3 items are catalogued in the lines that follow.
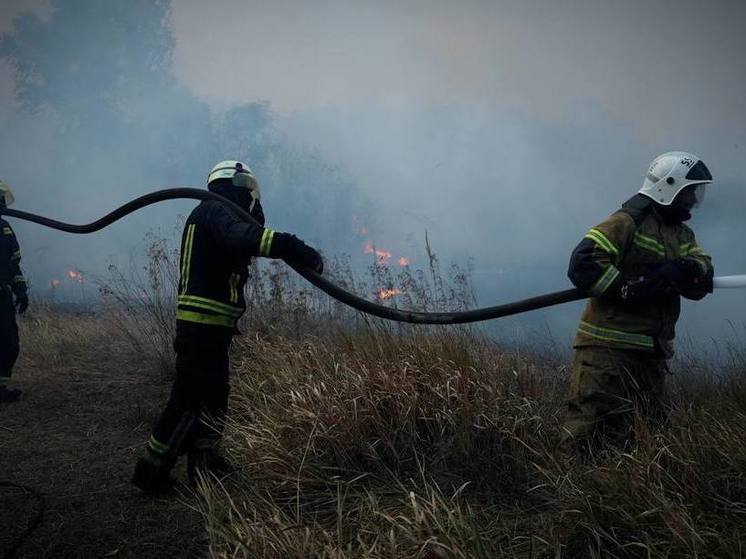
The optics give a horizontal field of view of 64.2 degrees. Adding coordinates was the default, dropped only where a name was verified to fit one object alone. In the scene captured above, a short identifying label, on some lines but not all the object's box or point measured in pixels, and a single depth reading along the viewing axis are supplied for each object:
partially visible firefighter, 5.73
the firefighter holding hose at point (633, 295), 3.25
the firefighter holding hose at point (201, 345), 3.39
